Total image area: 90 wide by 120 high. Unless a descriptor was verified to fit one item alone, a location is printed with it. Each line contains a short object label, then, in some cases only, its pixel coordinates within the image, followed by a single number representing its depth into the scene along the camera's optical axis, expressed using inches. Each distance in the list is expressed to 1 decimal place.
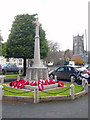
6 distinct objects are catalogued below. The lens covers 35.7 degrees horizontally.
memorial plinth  413.4
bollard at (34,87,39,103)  279.1
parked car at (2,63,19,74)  1029.6
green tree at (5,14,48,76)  708.0
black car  569.7
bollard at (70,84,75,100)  306.5
